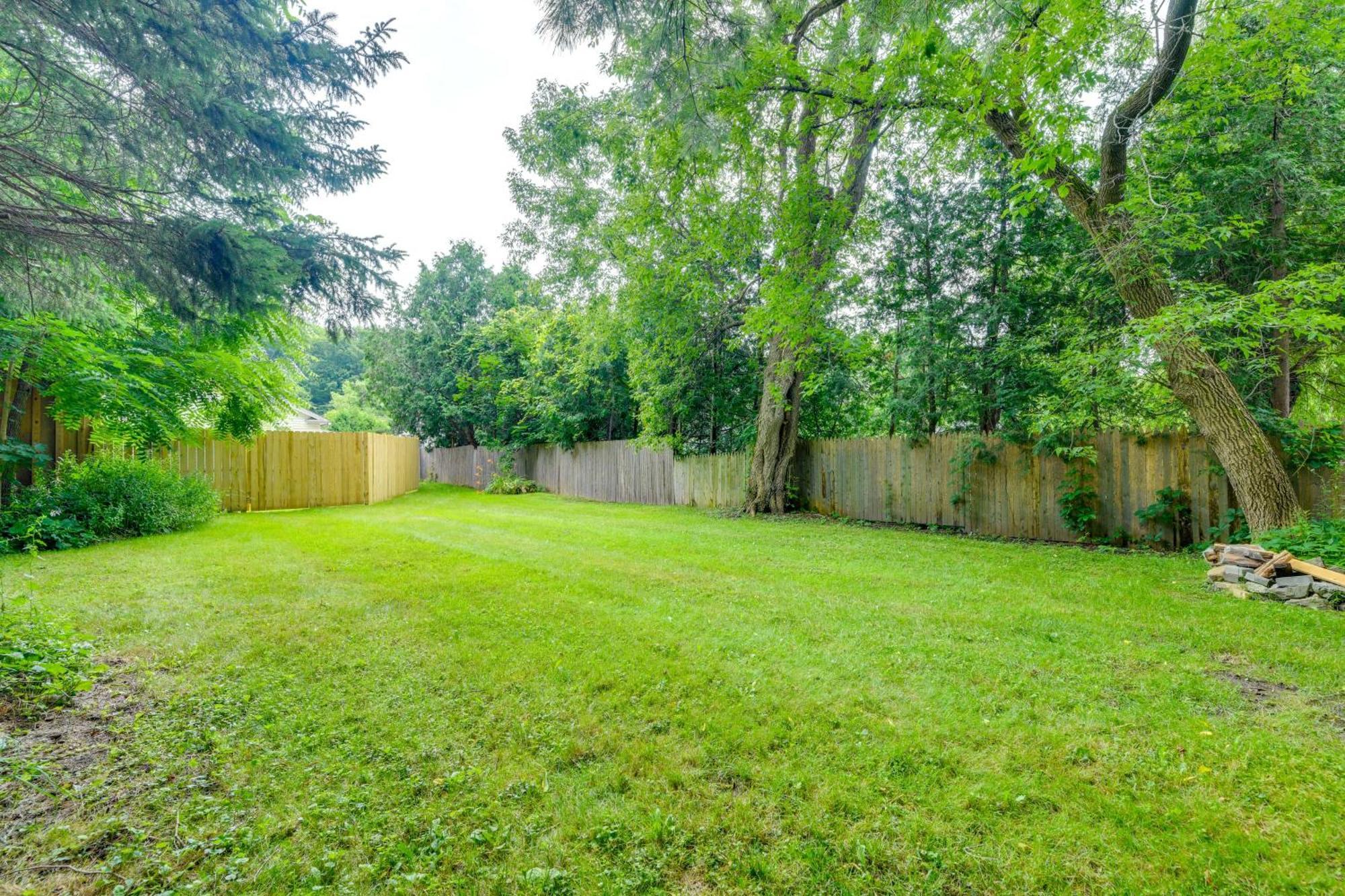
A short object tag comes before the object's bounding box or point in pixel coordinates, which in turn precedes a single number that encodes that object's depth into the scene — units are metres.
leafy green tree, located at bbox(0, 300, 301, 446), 5.65
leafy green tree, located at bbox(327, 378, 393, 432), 26.89
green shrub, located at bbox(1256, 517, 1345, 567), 4.43
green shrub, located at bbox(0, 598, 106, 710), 2.52
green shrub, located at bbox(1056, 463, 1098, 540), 6.88
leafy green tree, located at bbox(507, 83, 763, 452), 8.09
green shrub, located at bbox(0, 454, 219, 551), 6.03
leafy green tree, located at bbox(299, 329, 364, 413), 36.94
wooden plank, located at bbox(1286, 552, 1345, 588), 3.94
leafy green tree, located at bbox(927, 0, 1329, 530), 4.88
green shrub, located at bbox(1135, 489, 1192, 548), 6.23
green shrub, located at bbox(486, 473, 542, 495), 16.41
